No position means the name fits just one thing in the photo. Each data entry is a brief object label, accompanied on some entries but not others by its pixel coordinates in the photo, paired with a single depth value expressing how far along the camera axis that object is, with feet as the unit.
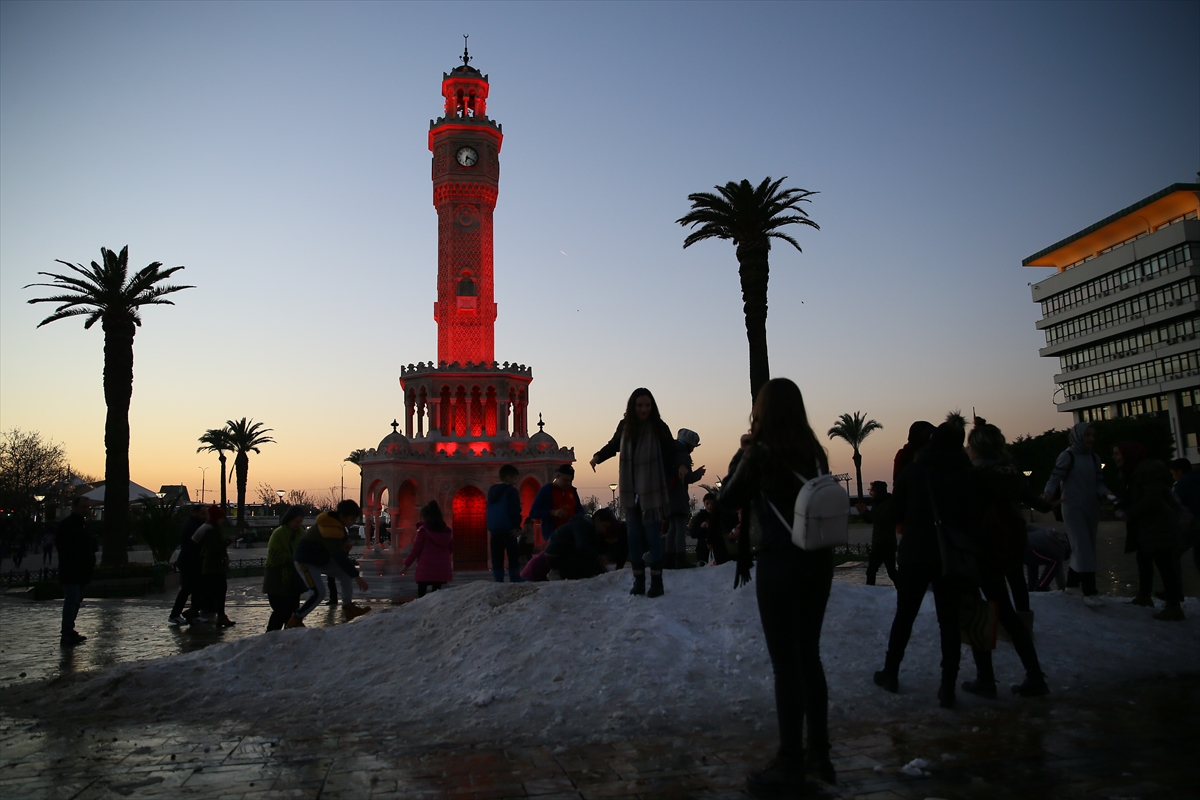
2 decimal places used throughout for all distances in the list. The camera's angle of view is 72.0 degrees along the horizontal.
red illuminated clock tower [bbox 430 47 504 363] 123.65
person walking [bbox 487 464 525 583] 36.94
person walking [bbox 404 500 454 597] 38.86
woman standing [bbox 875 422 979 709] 18.37
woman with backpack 13.41
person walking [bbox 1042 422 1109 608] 27.12
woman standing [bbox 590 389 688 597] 23.80
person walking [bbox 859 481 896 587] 31.05
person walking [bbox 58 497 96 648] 35.42
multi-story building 186.19
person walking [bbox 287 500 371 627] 33.01
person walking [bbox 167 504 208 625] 43.32
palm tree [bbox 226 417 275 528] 226.99
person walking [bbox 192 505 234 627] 41.91
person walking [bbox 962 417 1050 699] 18.58
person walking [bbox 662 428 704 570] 24.77
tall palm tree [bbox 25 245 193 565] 86.89
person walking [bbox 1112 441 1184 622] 25.93
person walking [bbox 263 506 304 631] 32.76
